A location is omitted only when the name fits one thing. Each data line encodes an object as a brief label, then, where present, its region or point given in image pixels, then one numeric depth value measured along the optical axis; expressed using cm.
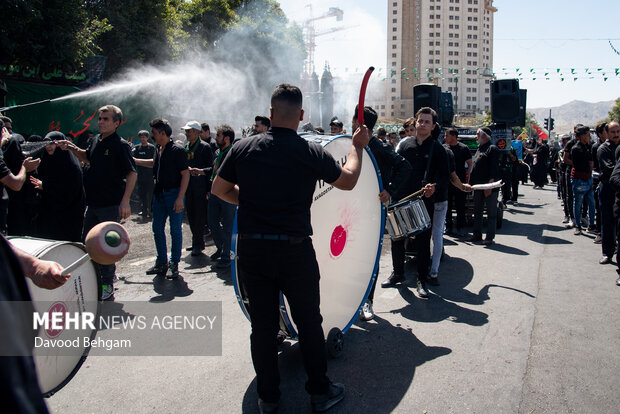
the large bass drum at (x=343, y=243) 326
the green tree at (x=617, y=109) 6829
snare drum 458
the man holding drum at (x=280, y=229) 277
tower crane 13146
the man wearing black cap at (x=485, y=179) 835
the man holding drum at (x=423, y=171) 539
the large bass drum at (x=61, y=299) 263
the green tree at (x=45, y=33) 1230
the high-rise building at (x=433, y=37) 12044
